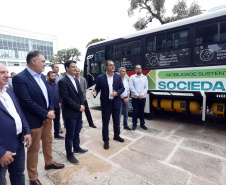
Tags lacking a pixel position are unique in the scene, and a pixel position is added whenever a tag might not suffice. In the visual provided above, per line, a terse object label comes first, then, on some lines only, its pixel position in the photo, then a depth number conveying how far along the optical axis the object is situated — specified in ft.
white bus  12.32
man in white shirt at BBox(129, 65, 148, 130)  14.05
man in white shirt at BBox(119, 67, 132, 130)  13.98
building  111.75
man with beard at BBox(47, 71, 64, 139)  12.29
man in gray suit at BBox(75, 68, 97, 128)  14.42
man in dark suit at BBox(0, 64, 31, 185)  4.80
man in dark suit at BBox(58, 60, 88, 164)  8.49
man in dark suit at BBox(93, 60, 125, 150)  10.64
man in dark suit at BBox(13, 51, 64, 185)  6.53
